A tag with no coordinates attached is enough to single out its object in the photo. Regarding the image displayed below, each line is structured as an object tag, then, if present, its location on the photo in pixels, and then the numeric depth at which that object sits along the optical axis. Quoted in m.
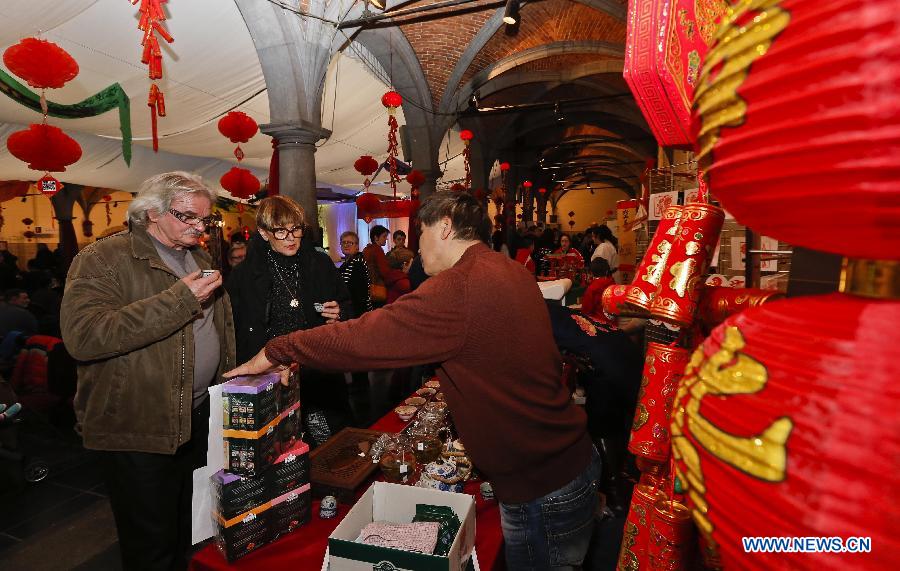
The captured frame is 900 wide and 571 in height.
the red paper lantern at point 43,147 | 4.34
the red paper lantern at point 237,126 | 5.55
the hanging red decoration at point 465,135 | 11.82
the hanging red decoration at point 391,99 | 7.17
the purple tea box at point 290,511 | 1.61
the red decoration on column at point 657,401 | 1.14
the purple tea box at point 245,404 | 1.47
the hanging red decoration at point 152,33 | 3.37
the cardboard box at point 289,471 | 1.61
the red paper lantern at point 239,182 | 6.82
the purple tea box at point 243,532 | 1.48
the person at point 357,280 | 5.27
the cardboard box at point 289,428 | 1.66
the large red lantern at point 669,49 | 1.00
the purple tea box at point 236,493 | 1.48
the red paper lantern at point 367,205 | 9.00
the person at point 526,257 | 7.98
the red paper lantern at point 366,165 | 9.09
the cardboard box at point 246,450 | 1.50
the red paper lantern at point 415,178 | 9.65
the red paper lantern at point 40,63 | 3.62
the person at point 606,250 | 9.41
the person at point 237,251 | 5.66
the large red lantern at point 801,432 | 0.34
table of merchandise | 1.52
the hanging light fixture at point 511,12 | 6.04
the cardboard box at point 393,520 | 1.19
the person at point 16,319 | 4.78
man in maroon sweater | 1.35
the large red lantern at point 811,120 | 0.32
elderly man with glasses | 1.71
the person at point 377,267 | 6.12
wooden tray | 1.89
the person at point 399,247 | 6.90
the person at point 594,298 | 3.80
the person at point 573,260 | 10.58
